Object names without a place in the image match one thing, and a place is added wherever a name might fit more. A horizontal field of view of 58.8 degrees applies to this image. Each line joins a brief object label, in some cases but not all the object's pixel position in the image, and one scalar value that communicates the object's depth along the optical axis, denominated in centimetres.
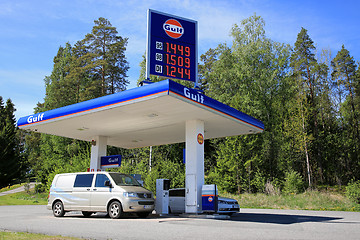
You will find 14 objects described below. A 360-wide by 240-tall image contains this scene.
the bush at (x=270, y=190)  2659
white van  1251
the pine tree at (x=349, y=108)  4353
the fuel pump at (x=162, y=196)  1437
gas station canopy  1223
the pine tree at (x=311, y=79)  4144
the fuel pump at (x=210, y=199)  1352
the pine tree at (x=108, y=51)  4819
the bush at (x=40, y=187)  4752
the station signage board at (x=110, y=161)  1752
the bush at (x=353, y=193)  2112
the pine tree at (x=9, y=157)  4650
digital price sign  1491
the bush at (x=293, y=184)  2967
